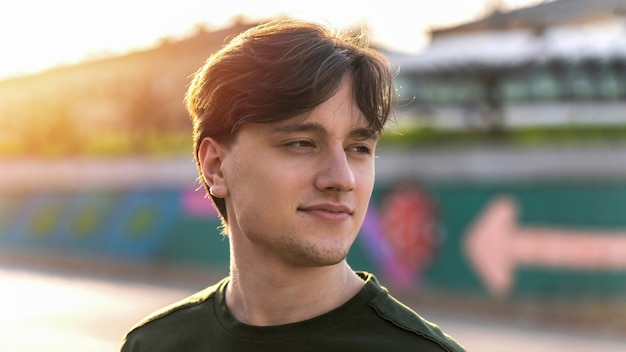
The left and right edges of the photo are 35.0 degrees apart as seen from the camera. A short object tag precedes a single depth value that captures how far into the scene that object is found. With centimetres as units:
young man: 261
